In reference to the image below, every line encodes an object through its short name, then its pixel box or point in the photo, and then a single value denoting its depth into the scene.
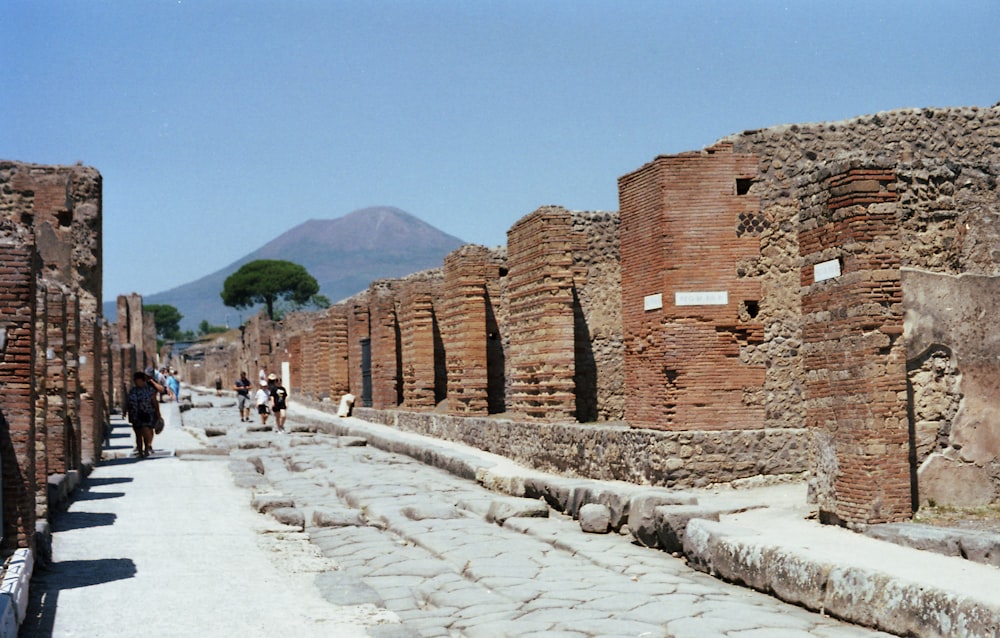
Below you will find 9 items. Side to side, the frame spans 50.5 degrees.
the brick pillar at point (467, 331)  15.95
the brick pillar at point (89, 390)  13.60
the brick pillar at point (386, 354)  20.97
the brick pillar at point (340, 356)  25.73
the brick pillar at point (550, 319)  12.39
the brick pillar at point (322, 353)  27.08
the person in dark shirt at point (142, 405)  14.72
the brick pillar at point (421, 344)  18.53
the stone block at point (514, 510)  8.90
